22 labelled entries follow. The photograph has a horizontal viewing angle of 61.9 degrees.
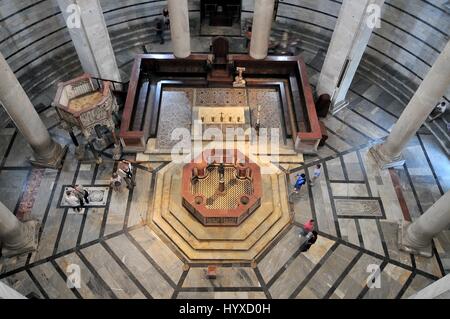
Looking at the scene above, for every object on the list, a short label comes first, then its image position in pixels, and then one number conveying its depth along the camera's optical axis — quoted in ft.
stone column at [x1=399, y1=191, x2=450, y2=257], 31.96
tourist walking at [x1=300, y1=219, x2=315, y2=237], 35.93
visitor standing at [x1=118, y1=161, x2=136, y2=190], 39.87
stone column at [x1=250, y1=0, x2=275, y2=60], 44.52
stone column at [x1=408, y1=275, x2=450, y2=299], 24.45
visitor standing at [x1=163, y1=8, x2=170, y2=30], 54.64
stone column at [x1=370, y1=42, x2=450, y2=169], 33.01
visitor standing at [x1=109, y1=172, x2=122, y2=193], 40.05
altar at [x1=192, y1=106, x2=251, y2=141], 46.14
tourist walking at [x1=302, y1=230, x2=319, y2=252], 35.42
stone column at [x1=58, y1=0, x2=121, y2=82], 37.73
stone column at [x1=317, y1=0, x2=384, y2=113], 38.50
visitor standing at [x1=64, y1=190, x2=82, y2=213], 37.76
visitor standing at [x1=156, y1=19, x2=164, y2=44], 54.41
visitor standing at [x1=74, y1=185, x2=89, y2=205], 38.19
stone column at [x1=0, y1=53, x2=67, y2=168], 33.88
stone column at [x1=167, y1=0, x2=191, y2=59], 44.29
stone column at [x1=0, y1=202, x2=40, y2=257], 32.89
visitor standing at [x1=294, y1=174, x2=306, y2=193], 39.04
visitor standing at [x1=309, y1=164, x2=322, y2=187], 40.05
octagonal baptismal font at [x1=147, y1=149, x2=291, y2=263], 37.04
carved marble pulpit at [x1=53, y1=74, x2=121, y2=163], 37.58
